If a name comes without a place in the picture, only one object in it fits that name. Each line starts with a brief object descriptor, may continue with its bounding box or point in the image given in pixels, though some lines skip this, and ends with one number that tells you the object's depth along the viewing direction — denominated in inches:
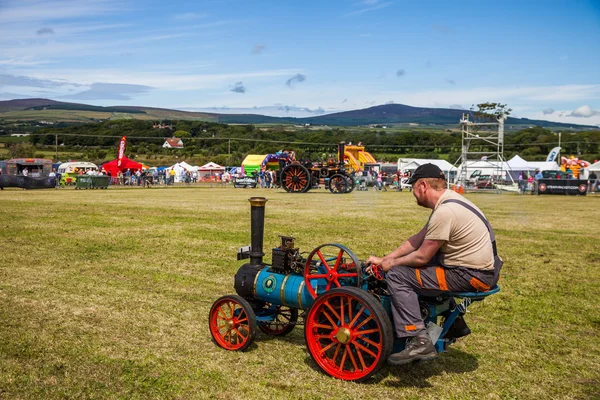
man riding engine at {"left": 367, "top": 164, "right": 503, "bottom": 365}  154.6
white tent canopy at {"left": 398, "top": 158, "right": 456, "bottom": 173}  1716.0
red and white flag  1731.1
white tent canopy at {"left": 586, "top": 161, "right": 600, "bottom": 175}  1624.0
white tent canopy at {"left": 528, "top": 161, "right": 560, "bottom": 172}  1692.5
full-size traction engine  1104.3
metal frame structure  1307.8
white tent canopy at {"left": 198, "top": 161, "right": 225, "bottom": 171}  1956.6
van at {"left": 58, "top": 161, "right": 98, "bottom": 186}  1783.7
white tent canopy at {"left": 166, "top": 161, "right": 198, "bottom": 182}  1937.5
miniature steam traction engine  159.3
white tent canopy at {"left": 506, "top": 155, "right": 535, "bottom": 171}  1669.5
